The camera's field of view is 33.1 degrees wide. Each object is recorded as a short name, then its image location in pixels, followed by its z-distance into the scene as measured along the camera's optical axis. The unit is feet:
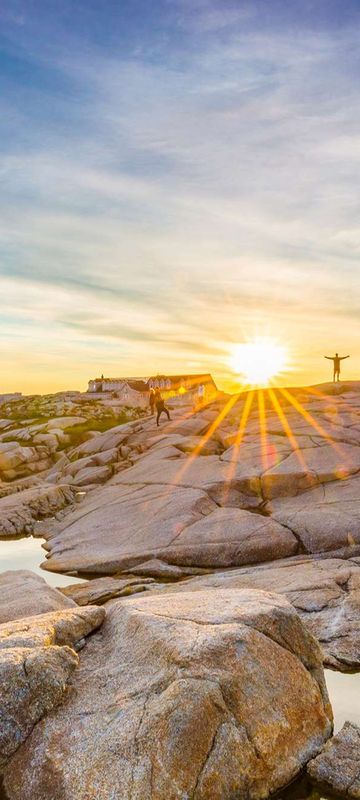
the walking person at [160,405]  149.16
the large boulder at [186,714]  28.53
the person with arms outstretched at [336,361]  190.39
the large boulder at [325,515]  76.48
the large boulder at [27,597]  50.52
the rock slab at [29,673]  30.63
